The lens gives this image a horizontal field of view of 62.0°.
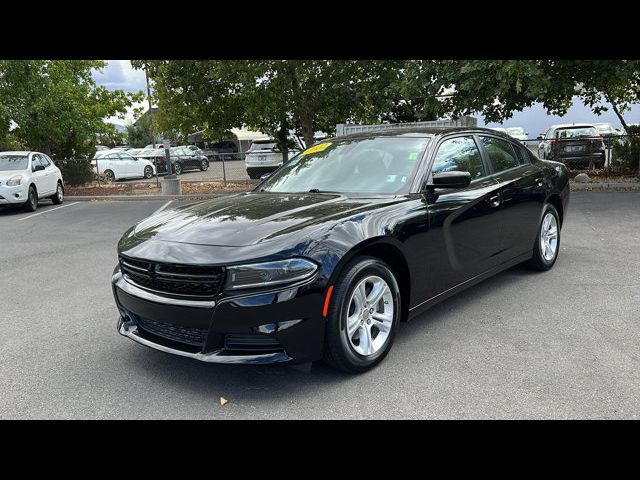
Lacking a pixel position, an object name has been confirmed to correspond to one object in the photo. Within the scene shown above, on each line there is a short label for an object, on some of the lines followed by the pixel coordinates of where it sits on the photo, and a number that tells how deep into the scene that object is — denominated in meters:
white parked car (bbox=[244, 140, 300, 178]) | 18.39
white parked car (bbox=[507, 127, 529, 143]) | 30.65
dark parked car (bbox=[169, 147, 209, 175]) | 28.27
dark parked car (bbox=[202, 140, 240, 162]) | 41.00
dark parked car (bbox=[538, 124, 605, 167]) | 15.25
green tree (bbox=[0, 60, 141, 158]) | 17.30
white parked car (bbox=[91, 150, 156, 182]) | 23.73
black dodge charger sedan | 3.12
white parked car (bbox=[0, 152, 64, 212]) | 12.98
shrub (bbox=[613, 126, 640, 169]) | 14.80
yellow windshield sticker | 5.04
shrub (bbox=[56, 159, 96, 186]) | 18.78
